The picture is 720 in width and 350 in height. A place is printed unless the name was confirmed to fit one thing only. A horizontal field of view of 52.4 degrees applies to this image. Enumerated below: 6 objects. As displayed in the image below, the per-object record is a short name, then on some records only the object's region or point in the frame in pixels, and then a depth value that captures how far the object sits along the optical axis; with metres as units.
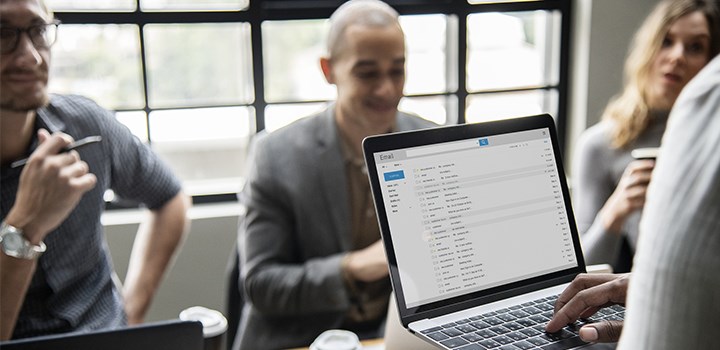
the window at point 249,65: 2.76
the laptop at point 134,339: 1.00
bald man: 1.76
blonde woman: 2.10
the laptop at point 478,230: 1.00
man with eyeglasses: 1.49
